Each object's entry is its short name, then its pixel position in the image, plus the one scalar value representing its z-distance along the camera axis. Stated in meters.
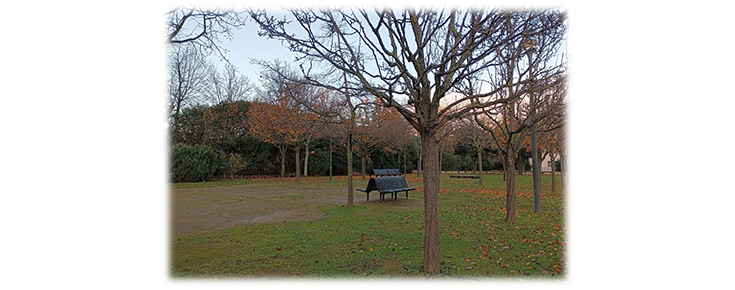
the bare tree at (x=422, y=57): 4.11
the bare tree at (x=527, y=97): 5.90
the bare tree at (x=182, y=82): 21.31
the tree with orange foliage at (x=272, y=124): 20.43
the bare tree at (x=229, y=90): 27.50
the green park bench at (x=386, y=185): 10.68
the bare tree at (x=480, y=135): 18.50
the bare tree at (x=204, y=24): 5.02
